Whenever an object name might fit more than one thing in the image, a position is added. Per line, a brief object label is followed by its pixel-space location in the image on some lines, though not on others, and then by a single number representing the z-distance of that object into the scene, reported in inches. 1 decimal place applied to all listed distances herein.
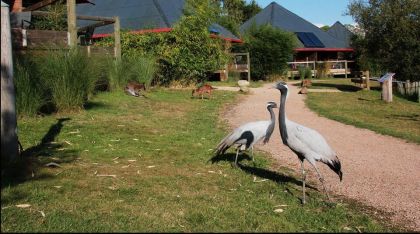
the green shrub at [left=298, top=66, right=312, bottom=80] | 1293.8
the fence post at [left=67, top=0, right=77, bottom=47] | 504.1
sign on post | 704.4
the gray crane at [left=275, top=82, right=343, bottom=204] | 218.4
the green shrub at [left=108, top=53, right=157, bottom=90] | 589.9
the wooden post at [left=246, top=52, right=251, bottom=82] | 1132.1
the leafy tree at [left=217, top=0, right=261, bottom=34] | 2385.6
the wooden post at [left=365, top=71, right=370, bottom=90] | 907.2
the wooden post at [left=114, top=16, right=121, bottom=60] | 644.7
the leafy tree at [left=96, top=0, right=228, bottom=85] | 778.8
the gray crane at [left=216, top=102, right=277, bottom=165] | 266.8
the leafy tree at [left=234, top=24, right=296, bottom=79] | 1178.6
